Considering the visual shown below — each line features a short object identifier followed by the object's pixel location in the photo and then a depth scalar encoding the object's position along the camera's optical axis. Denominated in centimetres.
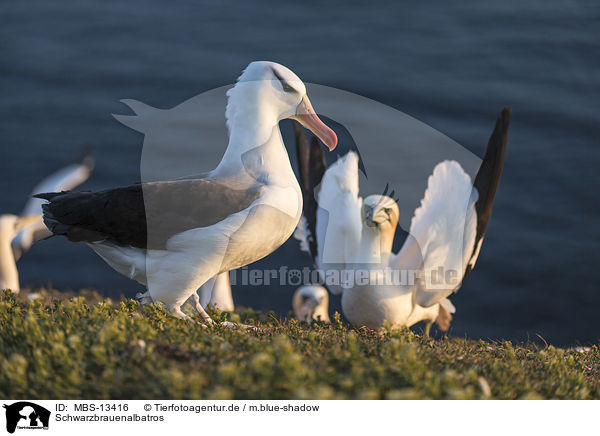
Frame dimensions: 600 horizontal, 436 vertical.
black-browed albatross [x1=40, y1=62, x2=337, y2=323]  1045
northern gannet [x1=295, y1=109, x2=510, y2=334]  1534
